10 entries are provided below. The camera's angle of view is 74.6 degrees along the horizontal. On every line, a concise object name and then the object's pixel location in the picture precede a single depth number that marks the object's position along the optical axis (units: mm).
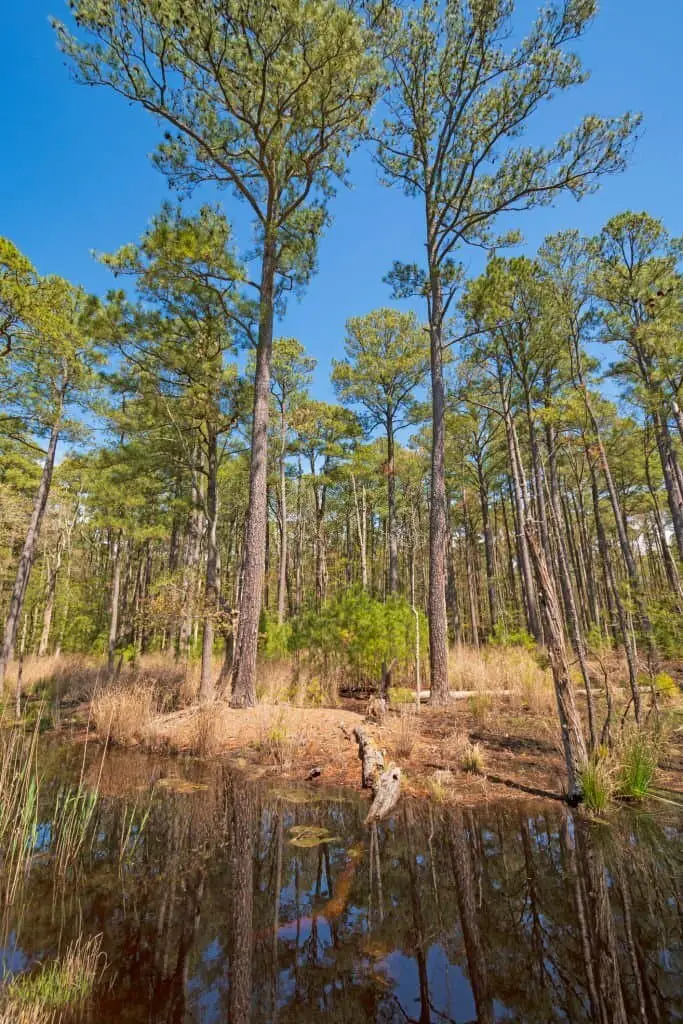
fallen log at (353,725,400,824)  4336
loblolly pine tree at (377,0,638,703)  9234
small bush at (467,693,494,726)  7632
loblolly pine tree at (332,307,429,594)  17406
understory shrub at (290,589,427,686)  10219
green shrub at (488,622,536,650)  14095
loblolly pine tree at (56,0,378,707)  7832
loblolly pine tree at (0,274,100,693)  10961
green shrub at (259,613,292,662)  11438
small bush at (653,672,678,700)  8461
